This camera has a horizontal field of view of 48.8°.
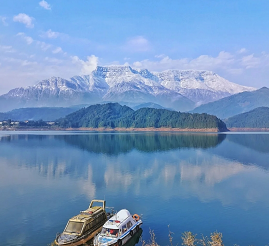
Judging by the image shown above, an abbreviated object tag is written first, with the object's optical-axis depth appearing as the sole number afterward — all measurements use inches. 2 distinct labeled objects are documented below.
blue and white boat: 850.8
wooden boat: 842.2
